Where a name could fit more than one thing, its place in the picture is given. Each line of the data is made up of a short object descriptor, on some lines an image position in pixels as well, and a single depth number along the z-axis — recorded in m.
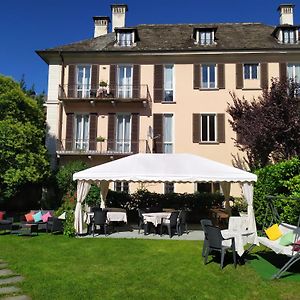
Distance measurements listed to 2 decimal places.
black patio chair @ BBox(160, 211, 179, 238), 12.28
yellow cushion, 8.41
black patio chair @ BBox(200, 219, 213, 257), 8.52
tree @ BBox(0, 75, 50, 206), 17.55
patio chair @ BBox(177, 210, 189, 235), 12.55
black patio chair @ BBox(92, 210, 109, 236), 12.27
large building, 21.09
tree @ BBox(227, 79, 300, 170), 16.81
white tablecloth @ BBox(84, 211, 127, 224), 13.42
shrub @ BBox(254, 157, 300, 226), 10.12
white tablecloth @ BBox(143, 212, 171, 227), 12.41
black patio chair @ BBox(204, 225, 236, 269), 7.93
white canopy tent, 11.86
